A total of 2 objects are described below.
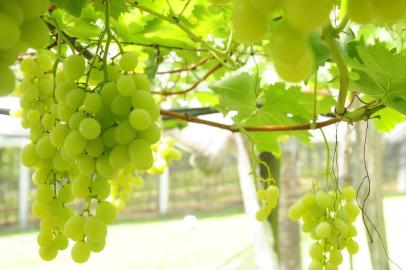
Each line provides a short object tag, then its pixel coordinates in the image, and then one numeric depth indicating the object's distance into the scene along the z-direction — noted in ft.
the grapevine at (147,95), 0.59
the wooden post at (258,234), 3.53
